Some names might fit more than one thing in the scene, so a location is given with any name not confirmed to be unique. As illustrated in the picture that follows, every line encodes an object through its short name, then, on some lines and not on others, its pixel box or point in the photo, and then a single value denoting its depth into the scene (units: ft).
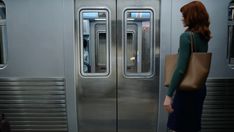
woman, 6.91
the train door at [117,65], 10.61
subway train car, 10.50
